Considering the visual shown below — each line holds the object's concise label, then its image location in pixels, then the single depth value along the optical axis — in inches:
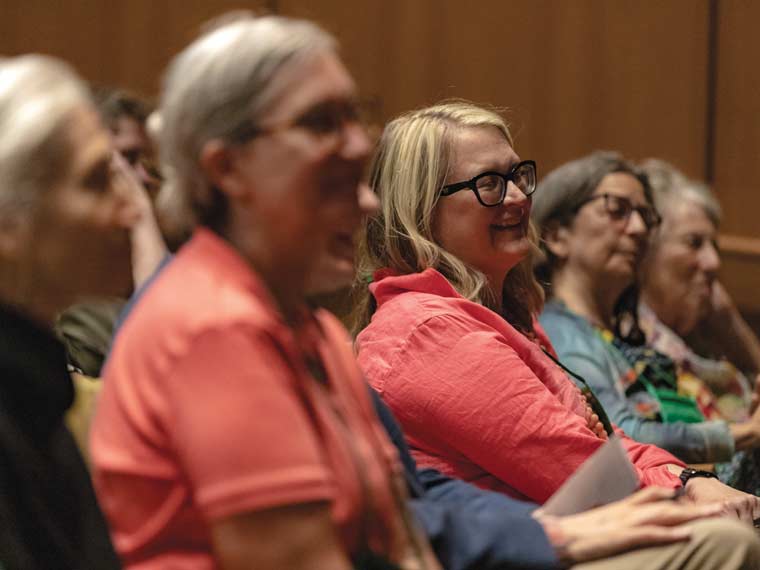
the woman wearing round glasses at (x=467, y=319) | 138.9
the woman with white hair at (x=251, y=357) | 111.9
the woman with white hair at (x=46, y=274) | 123.5
